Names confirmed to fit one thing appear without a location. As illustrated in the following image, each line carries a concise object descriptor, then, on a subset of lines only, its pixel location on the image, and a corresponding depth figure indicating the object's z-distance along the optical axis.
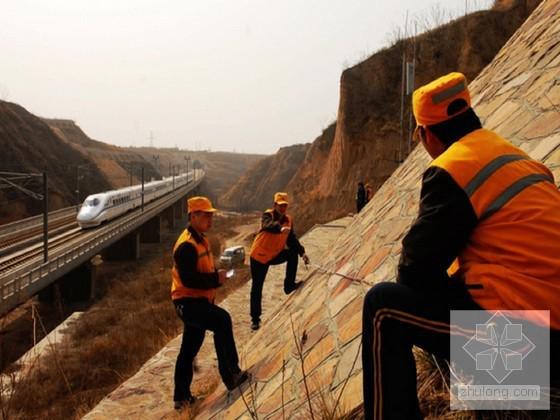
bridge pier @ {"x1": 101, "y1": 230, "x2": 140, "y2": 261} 35.59
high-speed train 28.80
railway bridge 17.58
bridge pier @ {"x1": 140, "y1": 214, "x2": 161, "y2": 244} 45.47
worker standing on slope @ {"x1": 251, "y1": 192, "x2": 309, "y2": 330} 7.22
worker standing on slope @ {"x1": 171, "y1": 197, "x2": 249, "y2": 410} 4.72
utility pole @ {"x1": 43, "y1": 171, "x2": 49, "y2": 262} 19.44
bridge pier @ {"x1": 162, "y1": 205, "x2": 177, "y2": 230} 58.16
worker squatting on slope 1.77
